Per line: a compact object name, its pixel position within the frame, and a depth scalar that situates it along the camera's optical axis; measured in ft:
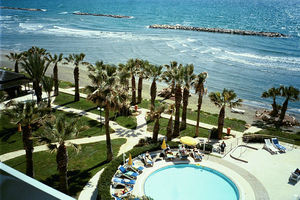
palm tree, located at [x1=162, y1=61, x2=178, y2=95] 103.41
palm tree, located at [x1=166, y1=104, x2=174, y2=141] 97.04
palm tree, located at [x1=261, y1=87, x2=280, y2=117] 130.75
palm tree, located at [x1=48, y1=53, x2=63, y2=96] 136.21
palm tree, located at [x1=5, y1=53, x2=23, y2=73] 159.02
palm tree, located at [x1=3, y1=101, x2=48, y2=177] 67.87
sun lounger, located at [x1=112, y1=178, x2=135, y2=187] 72.23
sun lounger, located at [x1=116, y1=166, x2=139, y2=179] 75.36
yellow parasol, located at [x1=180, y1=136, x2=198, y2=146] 87.56
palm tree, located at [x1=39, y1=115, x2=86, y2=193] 62.08
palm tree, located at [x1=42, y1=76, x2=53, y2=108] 119.34
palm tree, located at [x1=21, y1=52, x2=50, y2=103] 113.80
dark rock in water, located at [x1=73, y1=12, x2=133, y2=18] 550.11
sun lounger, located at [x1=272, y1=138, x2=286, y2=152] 92.34
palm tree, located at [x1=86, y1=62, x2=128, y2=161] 76.89
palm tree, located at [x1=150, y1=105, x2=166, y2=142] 90.74
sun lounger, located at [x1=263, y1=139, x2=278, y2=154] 91.57
